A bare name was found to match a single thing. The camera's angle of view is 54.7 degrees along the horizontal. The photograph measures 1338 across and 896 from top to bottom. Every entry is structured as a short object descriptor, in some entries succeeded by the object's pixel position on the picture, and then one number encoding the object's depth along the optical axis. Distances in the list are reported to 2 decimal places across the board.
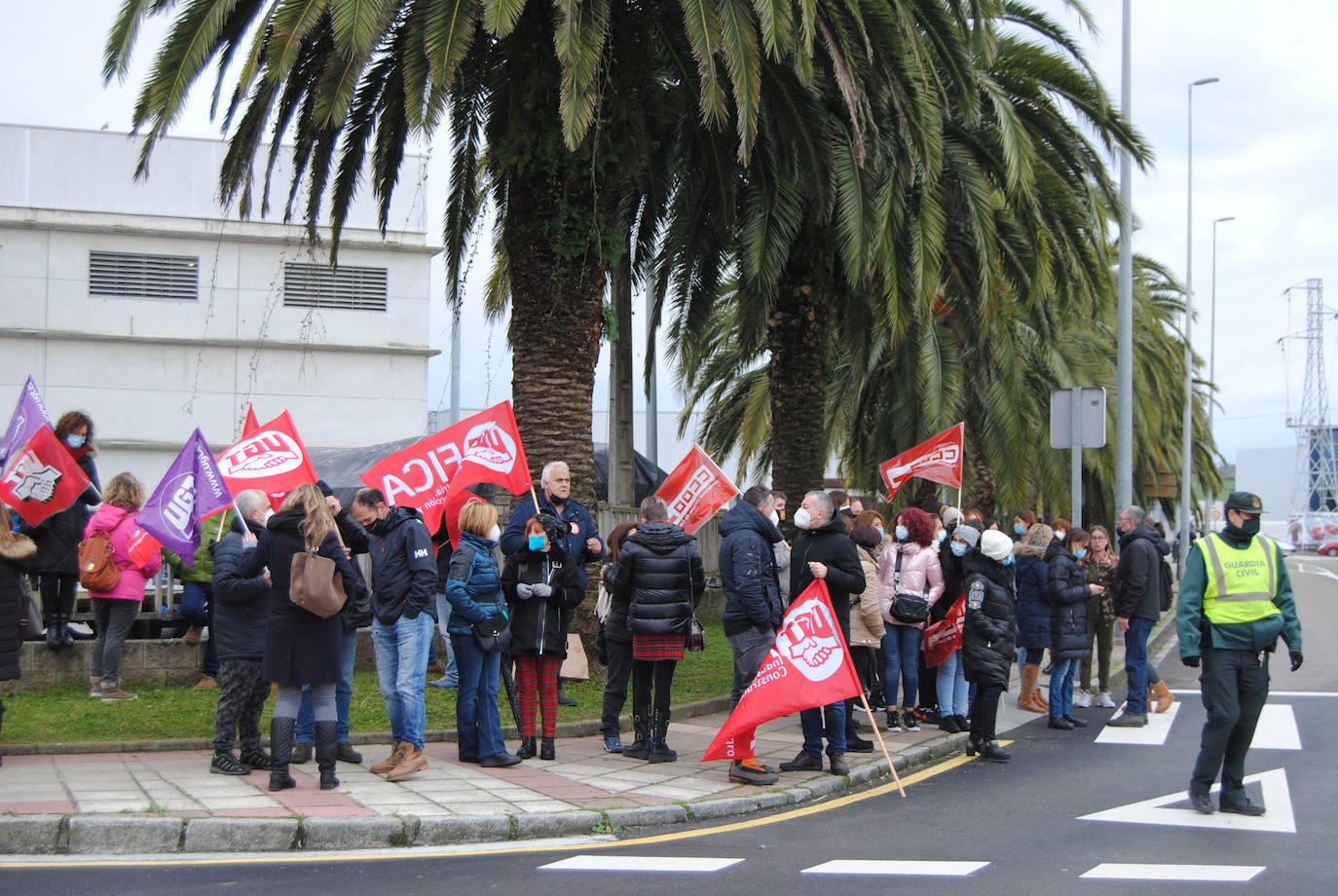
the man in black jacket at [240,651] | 8.24
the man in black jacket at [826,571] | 8.82
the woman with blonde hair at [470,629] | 8.52
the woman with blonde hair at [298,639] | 7.79
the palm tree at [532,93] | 10.66
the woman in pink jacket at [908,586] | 10.61
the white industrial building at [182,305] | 27.89
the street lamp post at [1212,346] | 47.16
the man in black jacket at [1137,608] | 11.70
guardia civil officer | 7.80
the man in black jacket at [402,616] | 8.17
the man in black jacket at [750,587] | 8.74
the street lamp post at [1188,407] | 31.42
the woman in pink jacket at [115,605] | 10.40
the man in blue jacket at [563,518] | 9.06
